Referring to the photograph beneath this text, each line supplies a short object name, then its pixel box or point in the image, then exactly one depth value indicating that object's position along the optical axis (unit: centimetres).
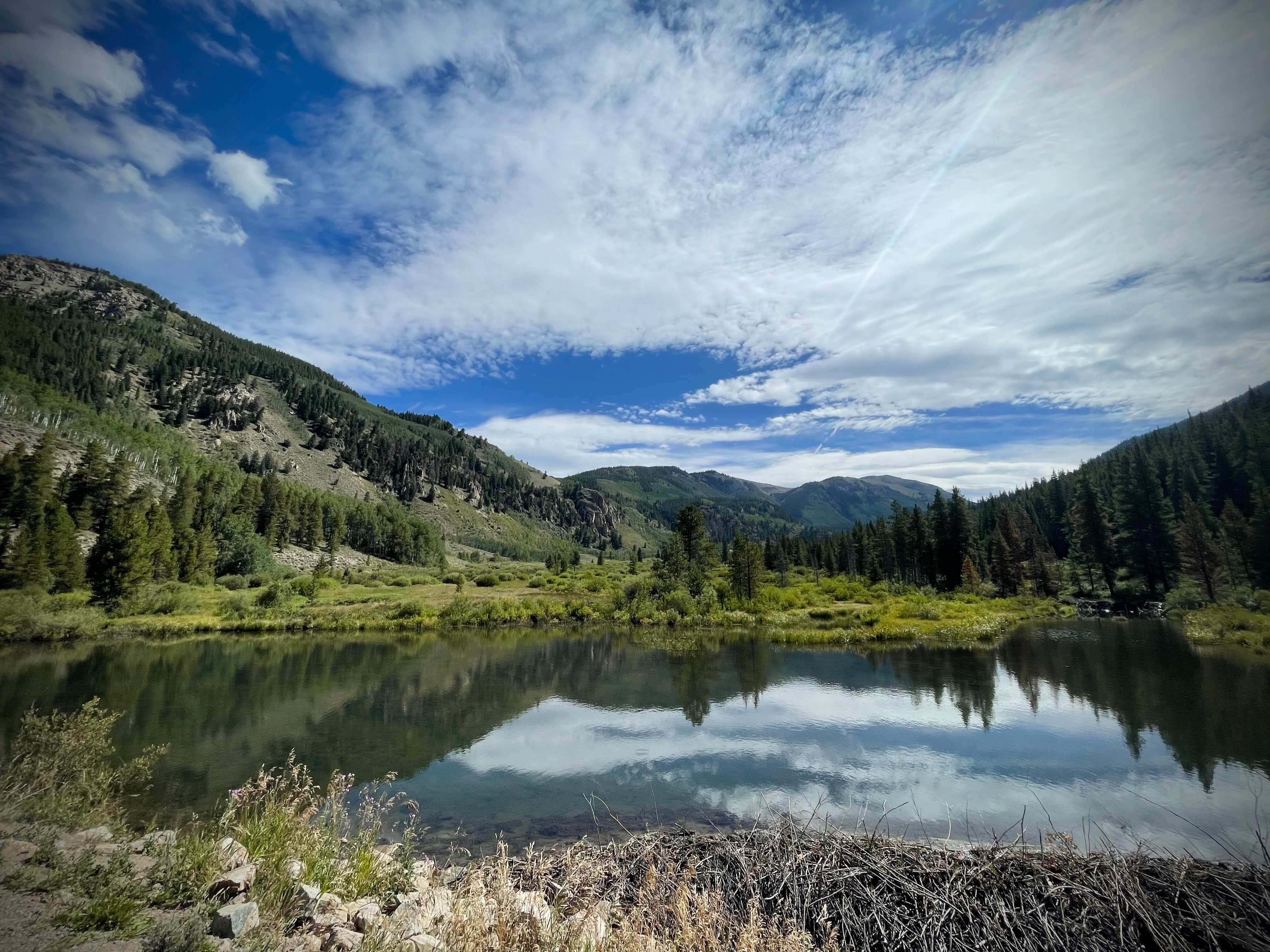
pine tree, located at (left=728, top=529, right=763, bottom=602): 5756
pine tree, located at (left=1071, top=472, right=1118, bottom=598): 6188
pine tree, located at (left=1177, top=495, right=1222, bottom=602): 4647
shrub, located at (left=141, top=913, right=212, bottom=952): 400
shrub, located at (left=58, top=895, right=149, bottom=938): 415
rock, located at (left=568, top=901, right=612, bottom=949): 464
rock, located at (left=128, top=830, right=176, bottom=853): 648
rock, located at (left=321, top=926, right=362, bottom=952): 475
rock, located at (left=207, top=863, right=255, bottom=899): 527
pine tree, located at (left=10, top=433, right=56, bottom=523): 5000
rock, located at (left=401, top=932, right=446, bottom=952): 456
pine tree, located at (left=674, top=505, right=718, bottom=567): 6069
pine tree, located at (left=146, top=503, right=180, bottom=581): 5147
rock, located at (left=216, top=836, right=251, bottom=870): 594
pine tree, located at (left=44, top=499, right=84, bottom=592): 4394
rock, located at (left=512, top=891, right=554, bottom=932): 530
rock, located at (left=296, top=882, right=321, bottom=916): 531
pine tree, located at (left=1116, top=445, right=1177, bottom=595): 5688
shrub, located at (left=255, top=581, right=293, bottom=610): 4988
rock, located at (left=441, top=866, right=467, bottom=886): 816
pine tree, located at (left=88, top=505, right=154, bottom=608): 4291
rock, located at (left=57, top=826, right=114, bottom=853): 590
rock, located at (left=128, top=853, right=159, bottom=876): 558
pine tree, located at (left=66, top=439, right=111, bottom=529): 5669
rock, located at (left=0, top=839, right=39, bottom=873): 481
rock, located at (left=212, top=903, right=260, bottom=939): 448
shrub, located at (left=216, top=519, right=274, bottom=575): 6619
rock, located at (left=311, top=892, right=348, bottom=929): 511
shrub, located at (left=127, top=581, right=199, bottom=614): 4431
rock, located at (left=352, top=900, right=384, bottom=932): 526
